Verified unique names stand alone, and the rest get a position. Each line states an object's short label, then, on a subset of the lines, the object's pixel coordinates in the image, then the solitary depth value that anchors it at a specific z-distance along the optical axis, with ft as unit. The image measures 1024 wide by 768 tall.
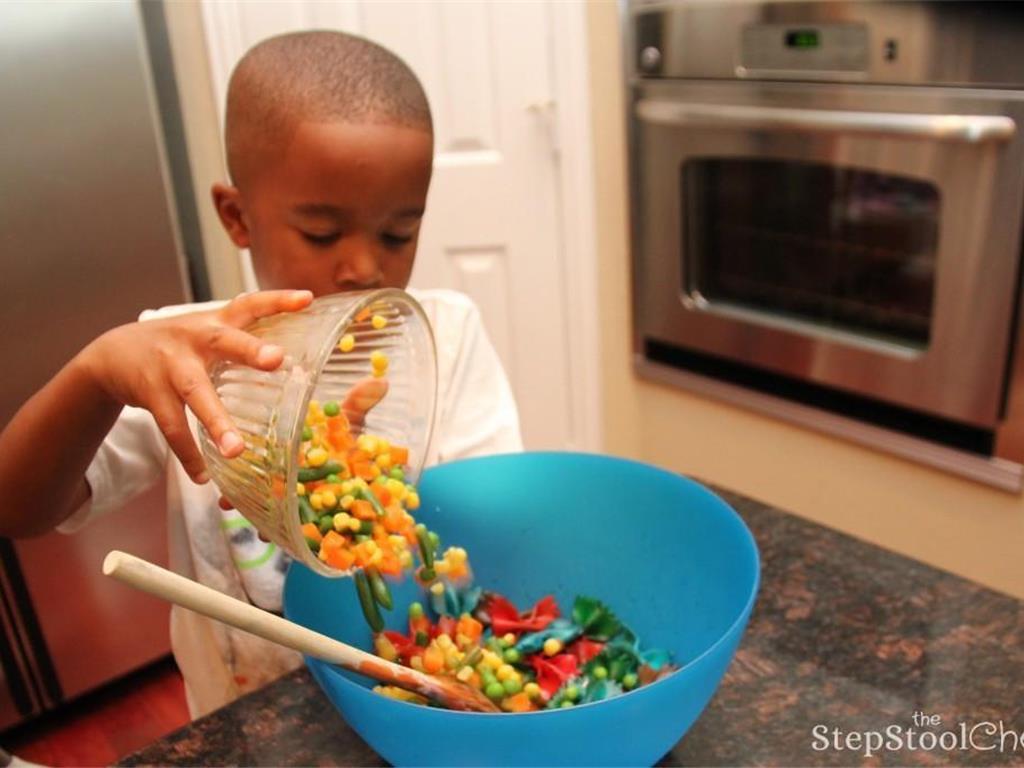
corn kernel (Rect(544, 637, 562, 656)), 2.35
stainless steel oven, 4.78
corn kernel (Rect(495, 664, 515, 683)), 2.20
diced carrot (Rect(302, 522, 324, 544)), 2.06
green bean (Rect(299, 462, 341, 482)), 2.14
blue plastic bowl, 1.85
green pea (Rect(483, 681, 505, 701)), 2.14
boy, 2.50
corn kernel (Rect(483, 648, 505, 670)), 2.22
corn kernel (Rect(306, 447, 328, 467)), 2.12
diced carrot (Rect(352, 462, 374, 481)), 2.29
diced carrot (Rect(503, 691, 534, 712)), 2.13
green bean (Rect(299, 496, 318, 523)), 2.09
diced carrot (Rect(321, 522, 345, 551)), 2.07
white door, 6.31
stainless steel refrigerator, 4.86
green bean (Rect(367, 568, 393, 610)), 2.19
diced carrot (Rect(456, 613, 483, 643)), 2.40
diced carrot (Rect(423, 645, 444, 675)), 2.23
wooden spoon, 1.51
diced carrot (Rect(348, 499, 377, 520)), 2.15
